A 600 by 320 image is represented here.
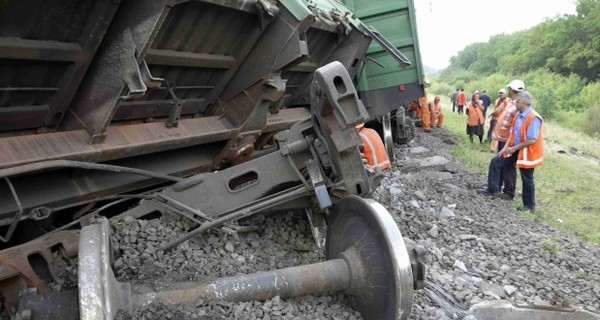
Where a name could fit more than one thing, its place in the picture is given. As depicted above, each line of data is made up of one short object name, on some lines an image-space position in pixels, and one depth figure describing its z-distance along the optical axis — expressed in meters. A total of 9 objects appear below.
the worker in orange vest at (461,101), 24.84
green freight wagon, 6.59
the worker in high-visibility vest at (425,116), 14.74
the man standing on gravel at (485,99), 16.70
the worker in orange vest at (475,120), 12.94
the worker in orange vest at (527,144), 6.07
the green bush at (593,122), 23.73
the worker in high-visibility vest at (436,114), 15.95
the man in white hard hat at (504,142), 6.60
